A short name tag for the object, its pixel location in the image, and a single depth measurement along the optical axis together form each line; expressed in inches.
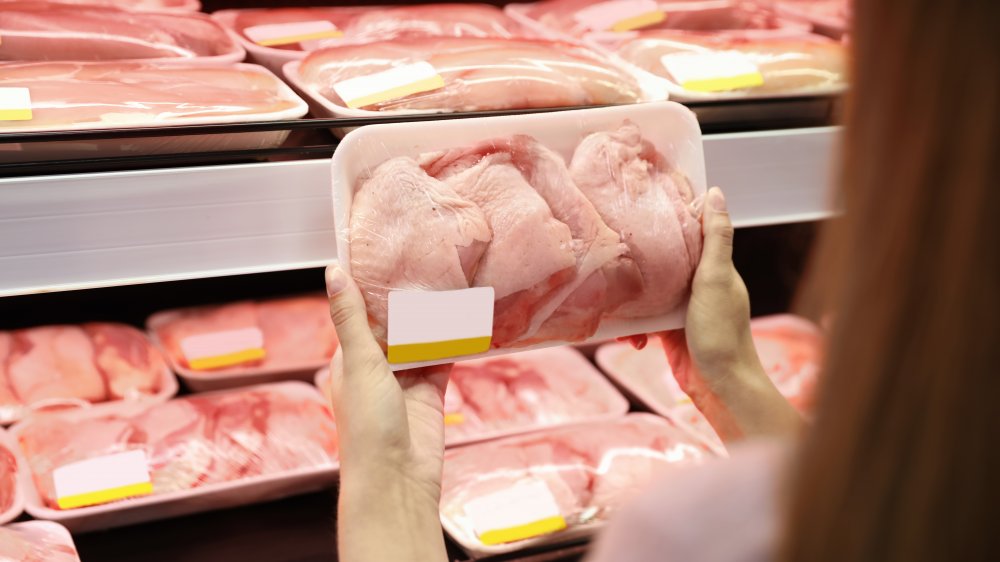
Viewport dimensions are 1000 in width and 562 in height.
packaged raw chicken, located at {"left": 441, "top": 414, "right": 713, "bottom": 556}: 58.7
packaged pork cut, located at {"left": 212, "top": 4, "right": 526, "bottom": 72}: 57.8
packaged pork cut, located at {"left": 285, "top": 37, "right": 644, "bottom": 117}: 48.3
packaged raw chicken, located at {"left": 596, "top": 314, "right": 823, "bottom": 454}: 73.0
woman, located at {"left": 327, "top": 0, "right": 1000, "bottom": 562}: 17.6
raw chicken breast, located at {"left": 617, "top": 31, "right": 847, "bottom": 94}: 56.2
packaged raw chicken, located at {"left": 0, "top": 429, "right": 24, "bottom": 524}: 54.6
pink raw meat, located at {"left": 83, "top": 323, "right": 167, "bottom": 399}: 67.4
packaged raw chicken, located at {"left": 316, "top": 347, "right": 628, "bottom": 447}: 69.4
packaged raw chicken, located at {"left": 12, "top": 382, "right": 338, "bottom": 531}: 56.9
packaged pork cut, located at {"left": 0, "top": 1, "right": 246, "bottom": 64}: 49.9
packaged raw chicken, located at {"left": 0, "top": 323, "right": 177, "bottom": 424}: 65.2
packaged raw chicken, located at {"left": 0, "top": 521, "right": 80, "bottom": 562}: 49.1
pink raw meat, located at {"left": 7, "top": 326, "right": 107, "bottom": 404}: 65.6
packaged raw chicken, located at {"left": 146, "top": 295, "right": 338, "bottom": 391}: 70.4
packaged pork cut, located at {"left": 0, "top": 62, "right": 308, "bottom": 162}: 41.3
